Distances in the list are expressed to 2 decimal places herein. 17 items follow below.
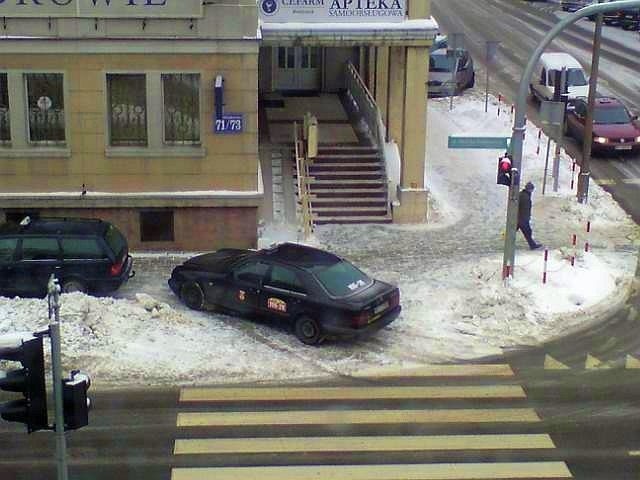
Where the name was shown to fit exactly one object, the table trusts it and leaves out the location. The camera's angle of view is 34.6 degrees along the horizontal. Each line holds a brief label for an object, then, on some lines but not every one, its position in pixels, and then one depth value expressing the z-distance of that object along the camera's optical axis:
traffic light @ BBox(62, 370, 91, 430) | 8.68
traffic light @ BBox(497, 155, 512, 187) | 19.45
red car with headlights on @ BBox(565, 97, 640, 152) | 30.19
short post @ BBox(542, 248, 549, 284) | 19.89
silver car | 36.53
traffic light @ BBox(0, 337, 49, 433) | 8.28
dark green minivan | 18.91
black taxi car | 17.00
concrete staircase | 25.06
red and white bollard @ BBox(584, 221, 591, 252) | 22.17
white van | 35.66
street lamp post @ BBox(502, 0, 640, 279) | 18.08
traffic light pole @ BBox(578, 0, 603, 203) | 25.72
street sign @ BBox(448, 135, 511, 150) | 19.70
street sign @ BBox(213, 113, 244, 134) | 22.19
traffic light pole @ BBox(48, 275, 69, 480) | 8.48
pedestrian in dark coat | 22.67
